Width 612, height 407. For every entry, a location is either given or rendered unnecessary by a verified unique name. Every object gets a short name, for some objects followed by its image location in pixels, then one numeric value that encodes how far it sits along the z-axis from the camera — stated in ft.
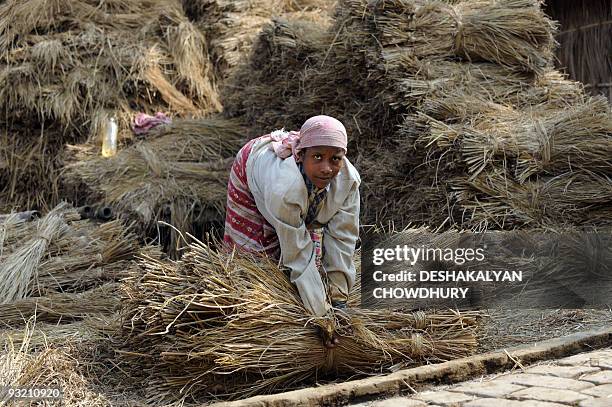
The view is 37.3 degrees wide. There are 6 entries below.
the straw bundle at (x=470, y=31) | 18.54
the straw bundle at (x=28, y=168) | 25.53
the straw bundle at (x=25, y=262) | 15.58
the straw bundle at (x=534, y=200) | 15.98
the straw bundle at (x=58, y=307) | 14.73
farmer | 11.10
